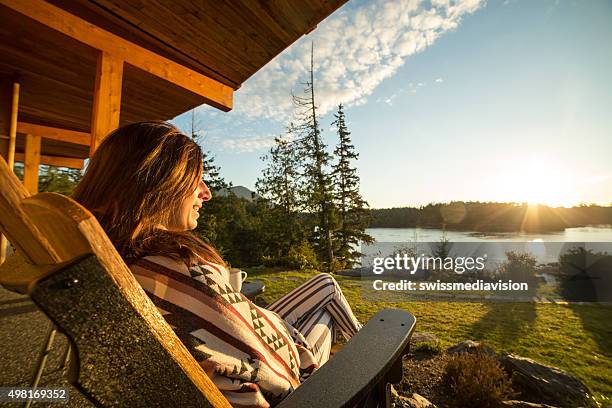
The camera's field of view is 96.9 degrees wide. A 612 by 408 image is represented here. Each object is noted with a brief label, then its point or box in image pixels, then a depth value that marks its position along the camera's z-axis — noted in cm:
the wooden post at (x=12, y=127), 355
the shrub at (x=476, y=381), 218
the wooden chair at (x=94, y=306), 31
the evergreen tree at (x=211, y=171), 1666
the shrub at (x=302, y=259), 944
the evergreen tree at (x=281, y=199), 1727
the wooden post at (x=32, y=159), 514
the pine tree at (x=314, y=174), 1669
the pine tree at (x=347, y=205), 1955
